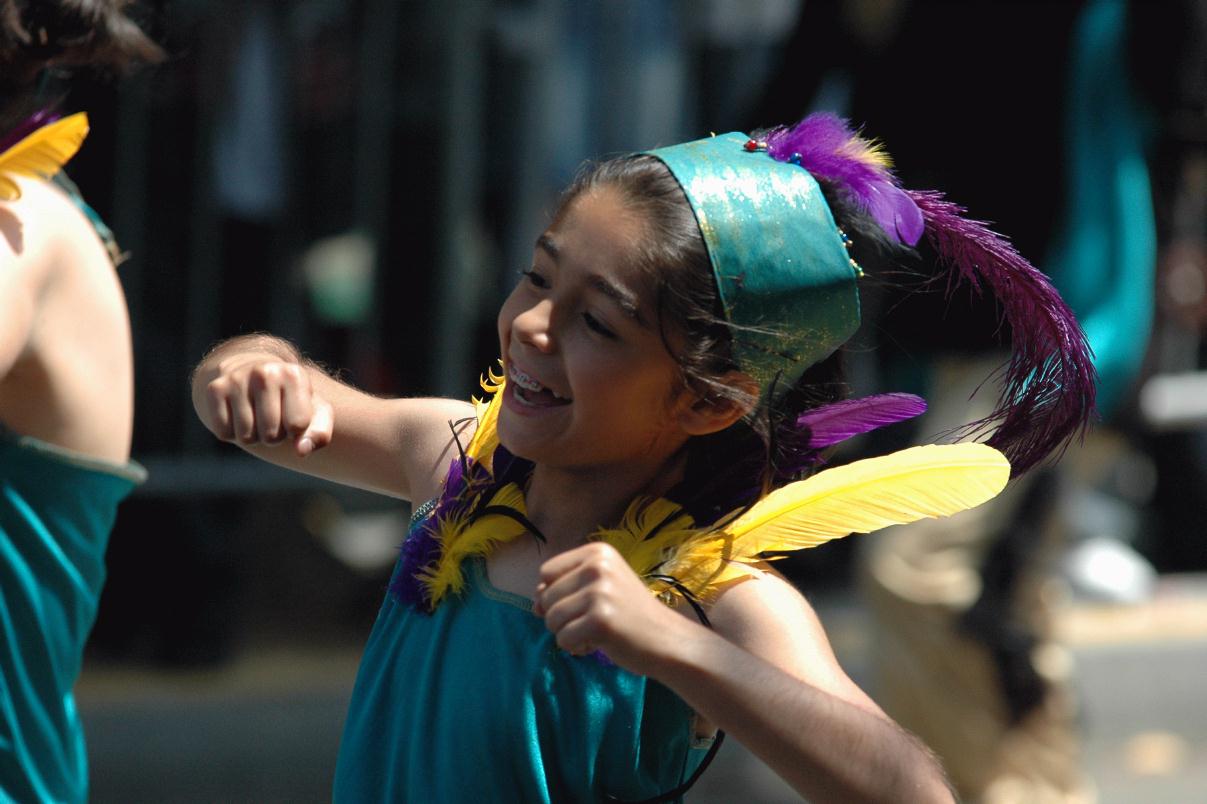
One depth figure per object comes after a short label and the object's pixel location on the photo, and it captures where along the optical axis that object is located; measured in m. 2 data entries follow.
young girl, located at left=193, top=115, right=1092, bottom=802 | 5.44
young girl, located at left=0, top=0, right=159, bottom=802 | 5.66
